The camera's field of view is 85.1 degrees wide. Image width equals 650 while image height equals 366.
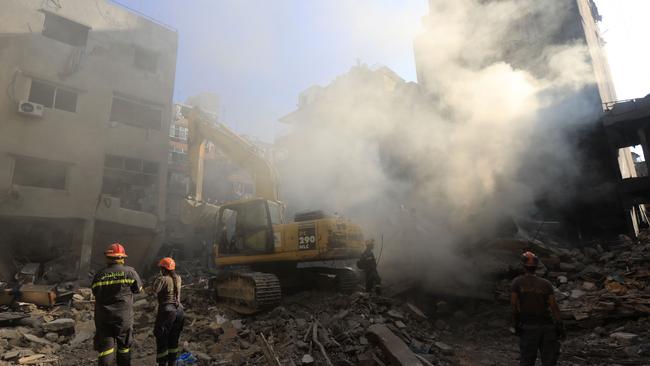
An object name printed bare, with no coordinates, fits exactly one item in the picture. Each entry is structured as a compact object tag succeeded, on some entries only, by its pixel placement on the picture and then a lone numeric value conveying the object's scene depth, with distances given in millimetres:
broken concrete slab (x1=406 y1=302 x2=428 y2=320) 7450
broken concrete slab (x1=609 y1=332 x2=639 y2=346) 5652
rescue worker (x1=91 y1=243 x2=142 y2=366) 4180
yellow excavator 7234
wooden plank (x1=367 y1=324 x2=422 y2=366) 4625
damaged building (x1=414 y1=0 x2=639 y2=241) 12766
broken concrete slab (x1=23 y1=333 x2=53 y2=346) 5982
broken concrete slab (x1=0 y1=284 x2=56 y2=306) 7887
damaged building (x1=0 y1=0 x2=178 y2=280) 12586
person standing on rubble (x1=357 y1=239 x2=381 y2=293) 8234
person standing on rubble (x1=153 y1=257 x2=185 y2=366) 4551
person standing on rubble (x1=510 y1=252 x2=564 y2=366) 3885
